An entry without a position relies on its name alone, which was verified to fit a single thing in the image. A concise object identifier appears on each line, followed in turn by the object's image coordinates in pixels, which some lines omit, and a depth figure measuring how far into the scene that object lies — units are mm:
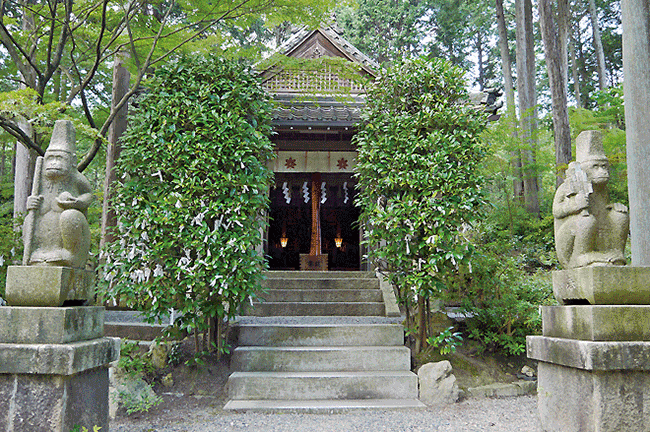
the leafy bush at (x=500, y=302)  5492
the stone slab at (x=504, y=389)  5066
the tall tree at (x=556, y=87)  10211
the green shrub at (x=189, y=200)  4820
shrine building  8219
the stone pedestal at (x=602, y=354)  2861
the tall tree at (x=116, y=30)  5844
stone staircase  4766
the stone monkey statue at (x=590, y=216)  3215
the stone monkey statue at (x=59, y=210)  3293
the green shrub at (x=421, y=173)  5262
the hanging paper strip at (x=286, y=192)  10725
